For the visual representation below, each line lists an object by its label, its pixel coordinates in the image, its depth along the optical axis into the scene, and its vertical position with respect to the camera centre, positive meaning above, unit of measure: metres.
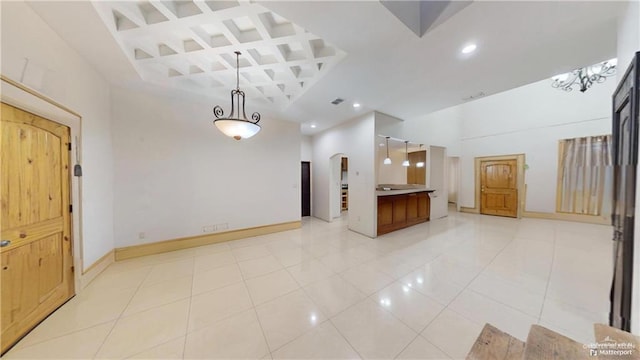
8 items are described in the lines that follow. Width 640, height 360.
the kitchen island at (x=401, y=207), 4.52 -0.78
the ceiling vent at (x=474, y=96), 3.33 +1.48
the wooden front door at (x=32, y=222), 1.60 -0.45
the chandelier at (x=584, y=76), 3.75 +2.23
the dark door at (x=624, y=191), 1.17 -0.07
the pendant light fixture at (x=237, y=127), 2.42 +0.66
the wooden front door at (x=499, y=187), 6.20 -0.30
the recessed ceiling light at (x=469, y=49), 2.13 +1.47
